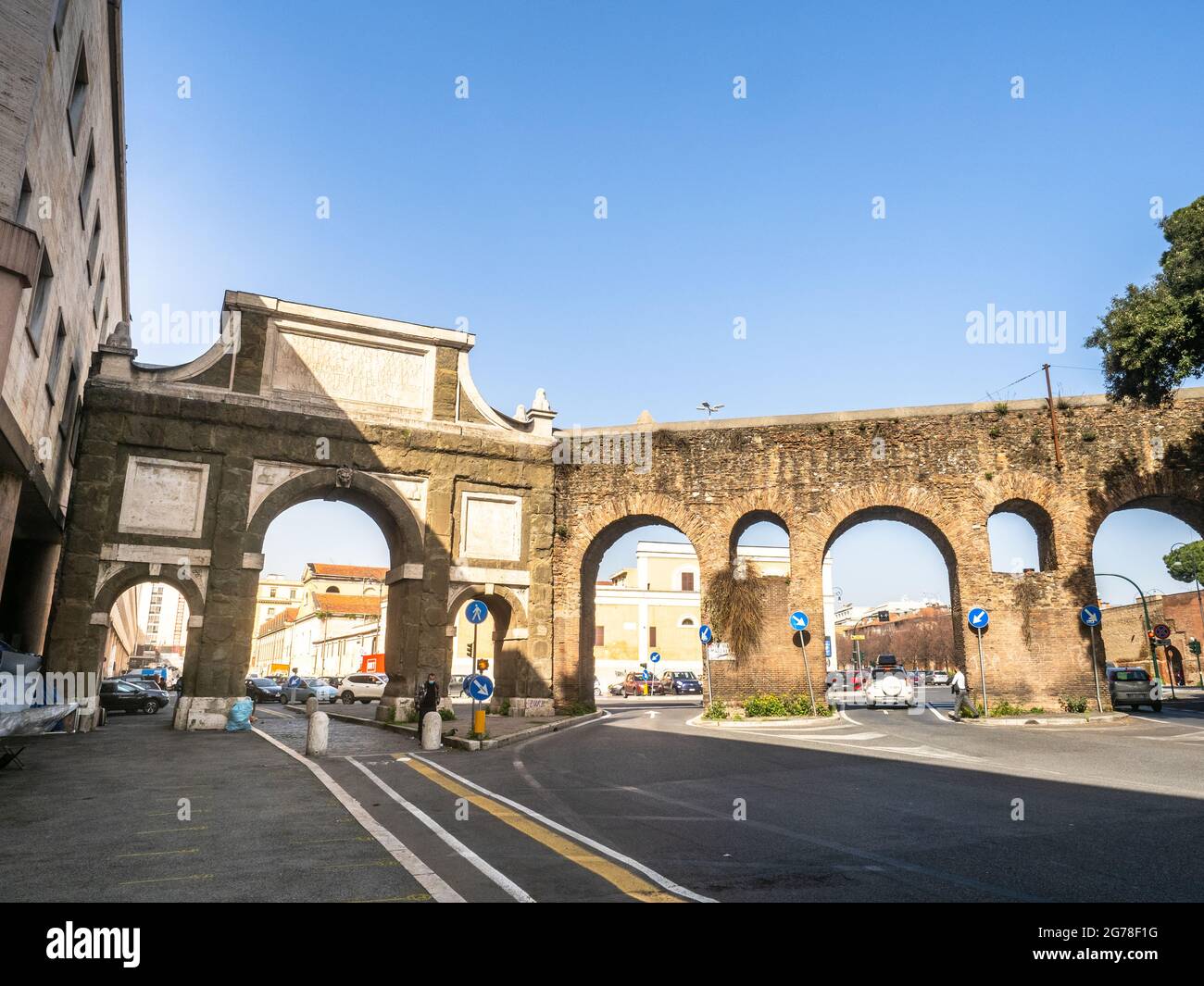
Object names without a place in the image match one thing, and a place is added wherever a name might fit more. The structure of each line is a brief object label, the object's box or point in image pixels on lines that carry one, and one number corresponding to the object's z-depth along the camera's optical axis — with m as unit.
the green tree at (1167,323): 17.38
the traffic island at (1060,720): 18.48
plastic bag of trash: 18.83
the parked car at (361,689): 36.53
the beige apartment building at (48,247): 11.40
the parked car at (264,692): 38.03
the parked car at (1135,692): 23.41
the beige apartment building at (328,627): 59.19
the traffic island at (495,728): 14.95
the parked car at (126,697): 26.70
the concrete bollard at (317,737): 13.39
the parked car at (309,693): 35.44
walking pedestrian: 20.30
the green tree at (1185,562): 47.72
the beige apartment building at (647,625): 54.78
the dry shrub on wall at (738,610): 21.77
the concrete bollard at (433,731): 14.86
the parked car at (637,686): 45.86
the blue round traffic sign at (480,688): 14.16
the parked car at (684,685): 46.00
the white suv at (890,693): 26.50
